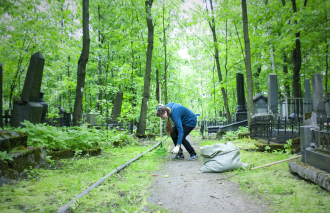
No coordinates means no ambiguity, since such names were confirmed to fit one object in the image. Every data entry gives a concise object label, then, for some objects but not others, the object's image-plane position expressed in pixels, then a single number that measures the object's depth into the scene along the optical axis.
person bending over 5.49
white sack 4.32
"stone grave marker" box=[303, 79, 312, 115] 13.57
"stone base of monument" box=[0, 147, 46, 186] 3.04
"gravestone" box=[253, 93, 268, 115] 14.87
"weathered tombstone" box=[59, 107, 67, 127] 12.30
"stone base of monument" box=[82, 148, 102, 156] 5.95
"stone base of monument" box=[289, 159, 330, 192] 2.80
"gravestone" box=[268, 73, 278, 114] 10.85
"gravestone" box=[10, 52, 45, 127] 7.62
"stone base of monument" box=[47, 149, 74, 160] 5.08
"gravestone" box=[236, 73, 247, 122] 15.73
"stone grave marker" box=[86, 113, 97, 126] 14.25
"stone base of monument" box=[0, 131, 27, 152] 3.28
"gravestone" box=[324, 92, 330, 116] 12.54
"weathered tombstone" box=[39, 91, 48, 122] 9.74
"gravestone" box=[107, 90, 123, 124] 13.63
